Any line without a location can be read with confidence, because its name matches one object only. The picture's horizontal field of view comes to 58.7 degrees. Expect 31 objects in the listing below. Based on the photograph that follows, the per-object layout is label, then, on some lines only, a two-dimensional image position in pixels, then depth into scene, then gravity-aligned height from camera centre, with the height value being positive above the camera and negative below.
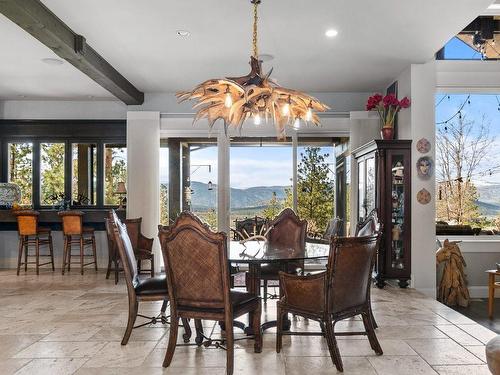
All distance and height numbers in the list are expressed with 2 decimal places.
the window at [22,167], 7.66 +0.48
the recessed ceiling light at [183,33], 4.51 +1.65
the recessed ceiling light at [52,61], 5.37 +1.63
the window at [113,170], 7.61 +0.42
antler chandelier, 3.56 +0.79
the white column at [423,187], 5.62 +0.01
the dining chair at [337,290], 2.93 -0.67
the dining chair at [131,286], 3.43 -0.73
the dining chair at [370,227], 3.52 -0.28
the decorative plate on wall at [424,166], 5.62 +0.33
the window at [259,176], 7.21 +0.28
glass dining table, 3.21 -0.47
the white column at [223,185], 7.01 +0.14
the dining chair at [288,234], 4.49 -0.43
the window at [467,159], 7.48 +0.57
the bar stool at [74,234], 6.59 -0.61
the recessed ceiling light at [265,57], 5.27 +1.64
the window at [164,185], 7.50 +0.15
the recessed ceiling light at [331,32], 4.48 +1.64
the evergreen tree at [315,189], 7.54 +0.07
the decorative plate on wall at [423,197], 5.63 -0.06
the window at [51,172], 7.64 +0.39
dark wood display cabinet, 5.60 -0.18
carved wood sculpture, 5.72 -1.12
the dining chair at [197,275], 2.85 -0.53
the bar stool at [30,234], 6.59 -0.61
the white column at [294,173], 7.13 +0.33
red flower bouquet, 5.78 +1.13
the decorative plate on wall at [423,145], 5.61 +0.60
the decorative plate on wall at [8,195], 7.32 +0.00
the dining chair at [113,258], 6.11 -0.89
